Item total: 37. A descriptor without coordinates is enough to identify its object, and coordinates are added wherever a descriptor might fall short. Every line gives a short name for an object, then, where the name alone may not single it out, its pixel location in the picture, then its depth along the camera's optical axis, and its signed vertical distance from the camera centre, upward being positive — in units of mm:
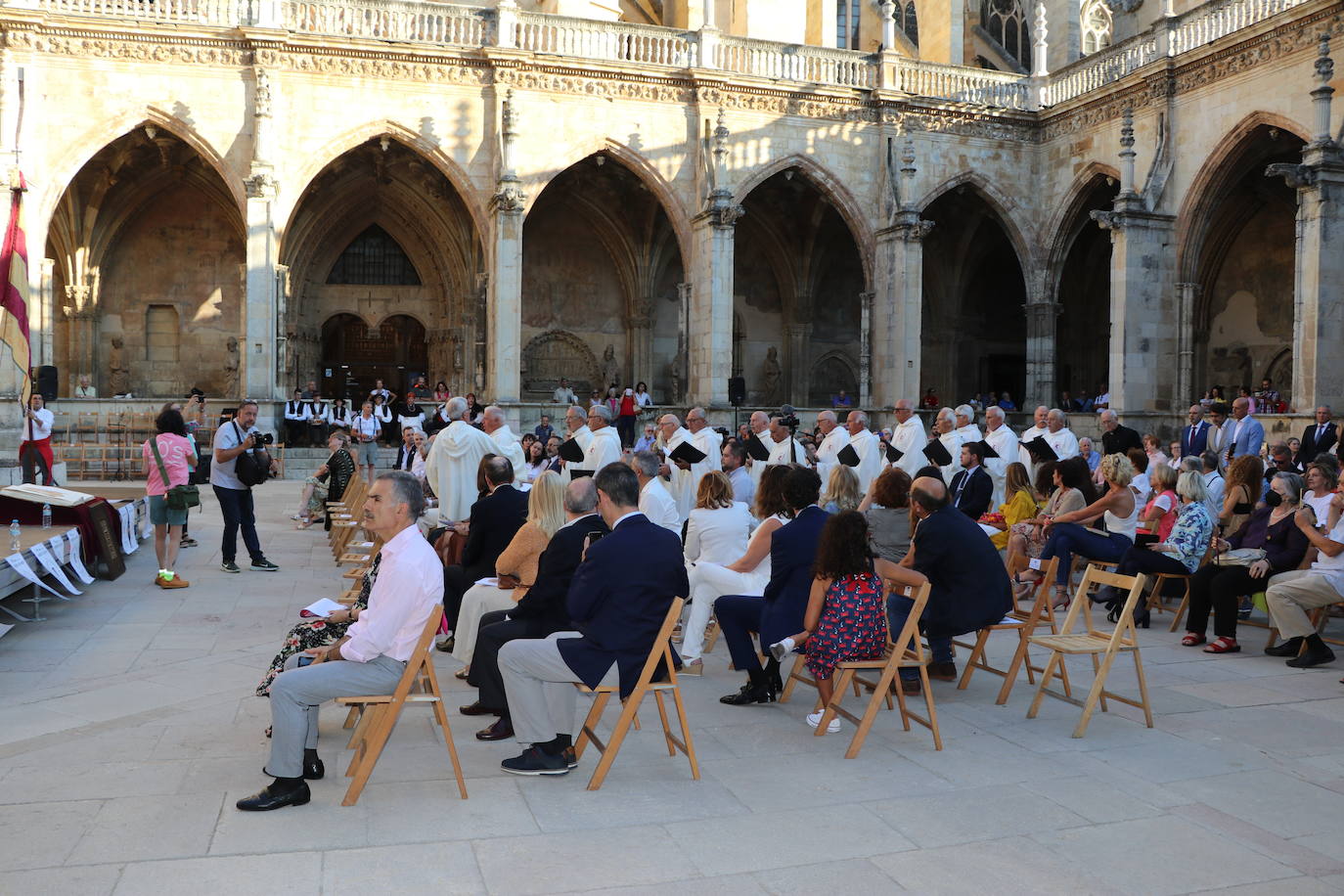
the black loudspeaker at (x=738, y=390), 23358 +298
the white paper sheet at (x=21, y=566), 7762 -1203
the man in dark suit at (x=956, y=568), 6332 -934
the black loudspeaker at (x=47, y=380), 16984 +280
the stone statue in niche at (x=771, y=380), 28734 +653
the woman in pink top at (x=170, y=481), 9984 -751
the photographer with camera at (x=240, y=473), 10195 -689
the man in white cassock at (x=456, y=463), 10633 -593
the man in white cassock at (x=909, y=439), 12953 -394
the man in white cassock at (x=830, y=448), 13383 -523
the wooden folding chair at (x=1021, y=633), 6359 -1331
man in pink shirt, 4527 -1050
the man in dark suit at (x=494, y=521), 6672 -722
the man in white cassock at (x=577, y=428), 11281 -274
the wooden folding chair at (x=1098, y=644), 5688 -1268
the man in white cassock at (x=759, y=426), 12836 -262
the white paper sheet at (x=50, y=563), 8391 -1285
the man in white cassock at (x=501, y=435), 10614 -333
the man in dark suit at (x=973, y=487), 10078 -734
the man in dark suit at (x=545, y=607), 5551 -1039
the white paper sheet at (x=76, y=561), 9305 -1389
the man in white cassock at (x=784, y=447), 12008 -481
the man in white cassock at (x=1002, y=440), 12938 -392
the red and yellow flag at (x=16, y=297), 10734 +994
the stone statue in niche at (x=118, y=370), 24656 +637
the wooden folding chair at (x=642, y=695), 4801 -1313
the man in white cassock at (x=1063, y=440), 12846 -392
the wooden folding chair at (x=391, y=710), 4543 -1304
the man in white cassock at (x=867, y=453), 13086 -566
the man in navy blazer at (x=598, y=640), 4949 -1070
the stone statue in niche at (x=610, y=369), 27297 +851
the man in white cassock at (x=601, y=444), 10578 -395
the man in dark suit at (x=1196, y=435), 13805 -334
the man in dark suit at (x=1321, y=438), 13023 -342
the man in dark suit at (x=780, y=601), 6047 -1096
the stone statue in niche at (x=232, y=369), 25016 +699
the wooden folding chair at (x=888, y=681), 5375 -1381
